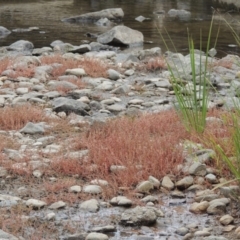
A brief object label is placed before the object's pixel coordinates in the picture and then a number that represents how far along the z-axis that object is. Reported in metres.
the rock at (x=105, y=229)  9.10
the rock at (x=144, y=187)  10.68
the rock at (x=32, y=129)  14.27
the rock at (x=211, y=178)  10.96
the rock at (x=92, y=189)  10.72
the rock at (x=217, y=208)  9.74
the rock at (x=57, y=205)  10.04
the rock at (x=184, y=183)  10.92
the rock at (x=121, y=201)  10.17
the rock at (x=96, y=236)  8.71
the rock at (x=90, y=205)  10.00
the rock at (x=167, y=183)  10.90
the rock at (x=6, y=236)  8.23
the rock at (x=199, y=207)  9.91
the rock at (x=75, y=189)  10.74
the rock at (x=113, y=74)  21.98
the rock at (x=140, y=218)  9.32
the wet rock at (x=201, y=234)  8.86
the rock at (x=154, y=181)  10.91
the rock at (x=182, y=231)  9.04
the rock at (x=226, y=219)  9.32
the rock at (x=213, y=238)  8.45
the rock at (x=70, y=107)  16.38
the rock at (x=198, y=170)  11.24
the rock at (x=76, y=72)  21.80
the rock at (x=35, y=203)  10.01
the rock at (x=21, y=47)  30.41
